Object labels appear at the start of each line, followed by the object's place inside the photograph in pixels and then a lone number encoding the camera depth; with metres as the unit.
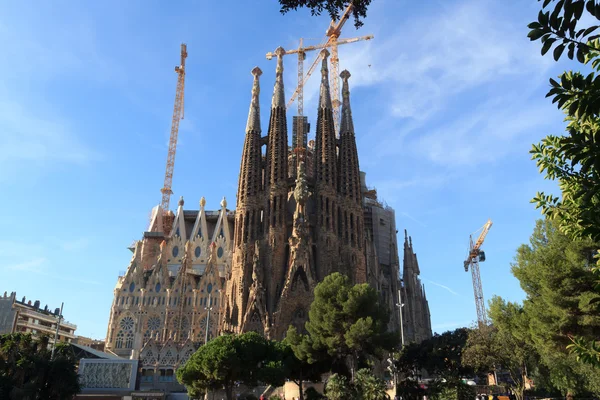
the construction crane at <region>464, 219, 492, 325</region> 76.81
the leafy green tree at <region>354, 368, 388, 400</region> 21.77
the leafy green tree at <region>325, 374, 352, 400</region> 22.62
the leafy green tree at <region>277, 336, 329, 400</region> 28.33
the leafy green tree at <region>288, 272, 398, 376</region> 26.52
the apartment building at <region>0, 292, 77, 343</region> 61.20
